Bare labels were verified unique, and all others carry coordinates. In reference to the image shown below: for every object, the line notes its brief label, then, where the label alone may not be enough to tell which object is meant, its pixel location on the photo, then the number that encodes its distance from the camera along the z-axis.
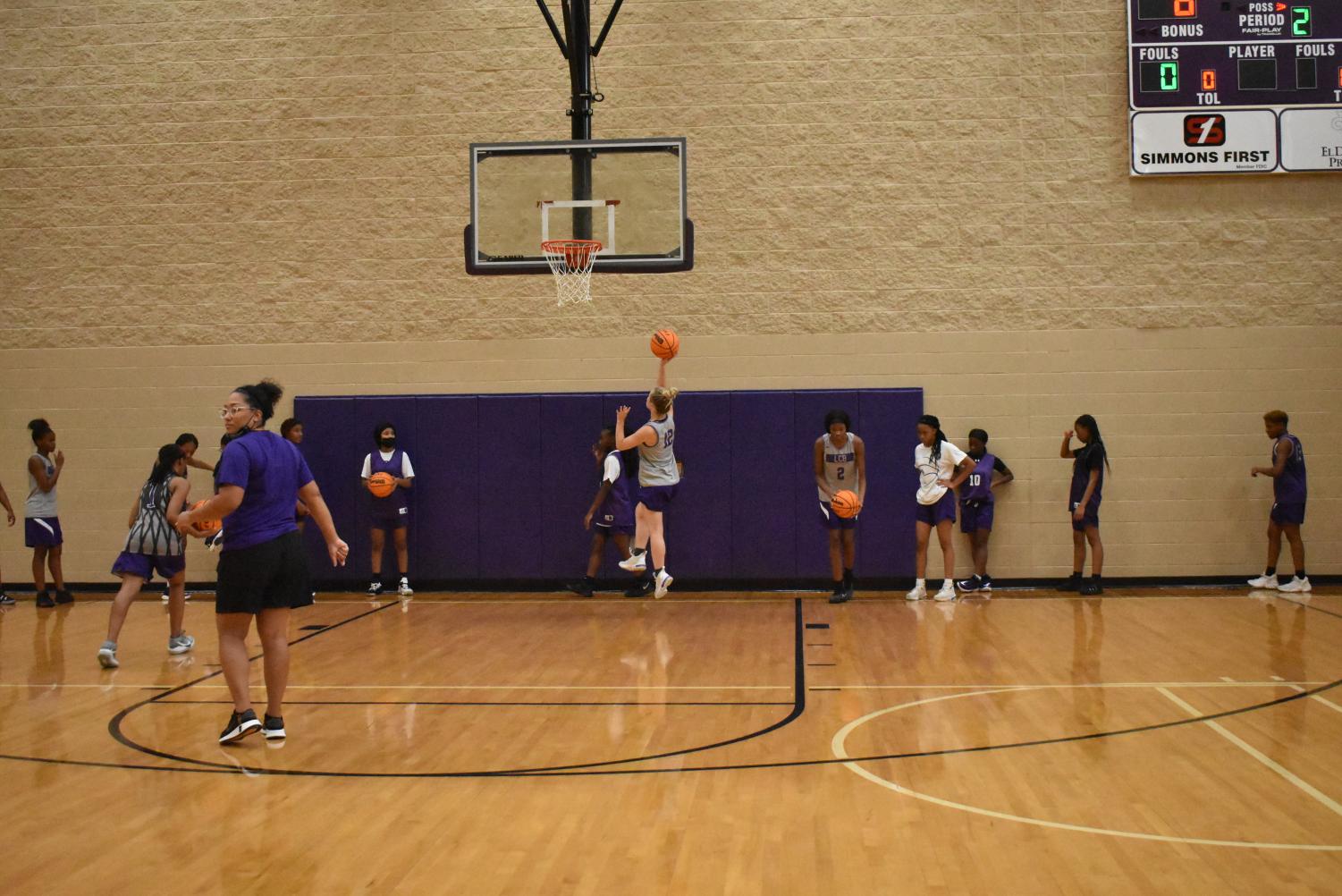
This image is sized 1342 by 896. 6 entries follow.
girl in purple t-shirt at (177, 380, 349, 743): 5.61
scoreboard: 11.48
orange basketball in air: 9.88
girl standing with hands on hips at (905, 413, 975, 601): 11.03
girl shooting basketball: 10.47
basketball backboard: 9.66
